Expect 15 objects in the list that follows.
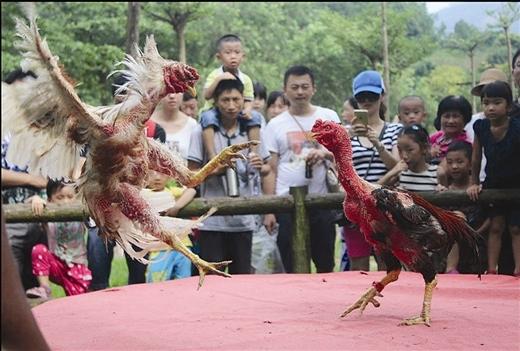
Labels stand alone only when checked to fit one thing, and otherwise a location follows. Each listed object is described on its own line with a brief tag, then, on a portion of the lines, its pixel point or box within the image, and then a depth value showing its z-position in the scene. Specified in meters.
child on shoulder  5.85
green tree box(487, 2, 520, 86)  17.14
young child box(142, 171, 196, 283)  5.83
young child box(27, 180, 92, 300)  6.02
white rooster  3.63
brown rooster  3.55
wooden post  5.95
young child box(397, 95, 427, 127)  6.88
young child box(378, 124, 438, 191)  5.70
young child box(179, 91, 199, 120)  7.56
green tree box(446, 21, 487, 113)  33.91
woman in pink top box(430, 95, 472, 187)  6.06
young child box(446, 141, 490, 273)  5.63
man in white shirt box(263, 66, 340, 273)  6.18
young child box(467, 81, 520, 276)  5.34
